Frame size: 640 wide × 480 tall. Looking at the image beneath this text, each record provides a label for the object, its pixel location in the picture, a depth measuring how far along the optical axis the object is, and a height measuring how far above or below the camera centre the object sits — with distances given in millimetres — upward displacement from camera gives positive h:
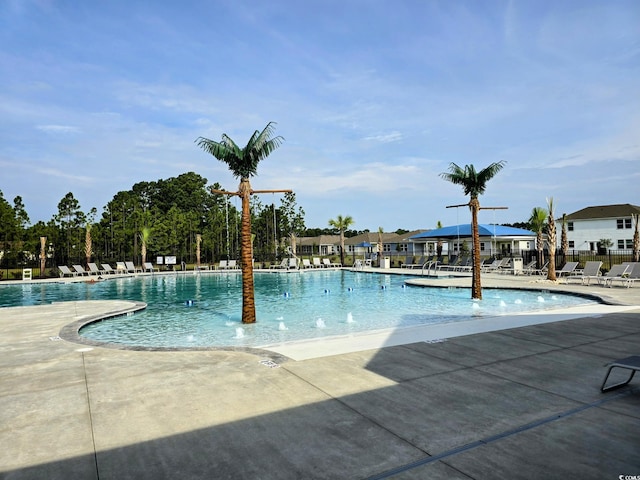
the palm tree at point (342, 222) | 44531 +3167
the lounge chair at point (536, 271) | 22047 -1457
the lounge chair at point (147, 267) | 34509 -990
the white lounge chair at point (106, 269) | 31238 -940
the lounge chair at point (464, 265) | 27922 -1301
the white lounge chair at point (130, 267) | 33156 -902
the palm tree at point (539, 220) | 24509 +2257
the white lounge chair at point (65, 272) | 29141 -1018
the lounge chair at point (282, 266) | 35469 -1266
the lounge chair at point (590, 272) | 17250 -1252
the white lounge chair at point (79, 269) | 29672 -843
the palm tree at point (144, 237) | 34869 +1688
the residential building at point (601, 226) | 41344 +1819
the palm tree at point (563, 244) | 24303 +1
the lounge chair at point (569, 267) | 19781 -1172
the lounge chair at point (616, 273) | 16564 -1293
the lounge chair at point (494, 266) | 26203 -1326
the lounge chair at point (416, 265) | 30392 -1332
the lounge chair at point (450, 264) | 29156 -1276
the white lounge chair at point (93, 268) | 30078 -810
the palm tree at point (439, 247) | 36000 +47
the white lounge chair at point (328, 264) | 37544 -1304
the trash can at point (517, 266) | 23998 -1271
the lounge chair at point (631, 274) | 15869 -1306
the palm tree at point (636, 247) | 23328 -327
